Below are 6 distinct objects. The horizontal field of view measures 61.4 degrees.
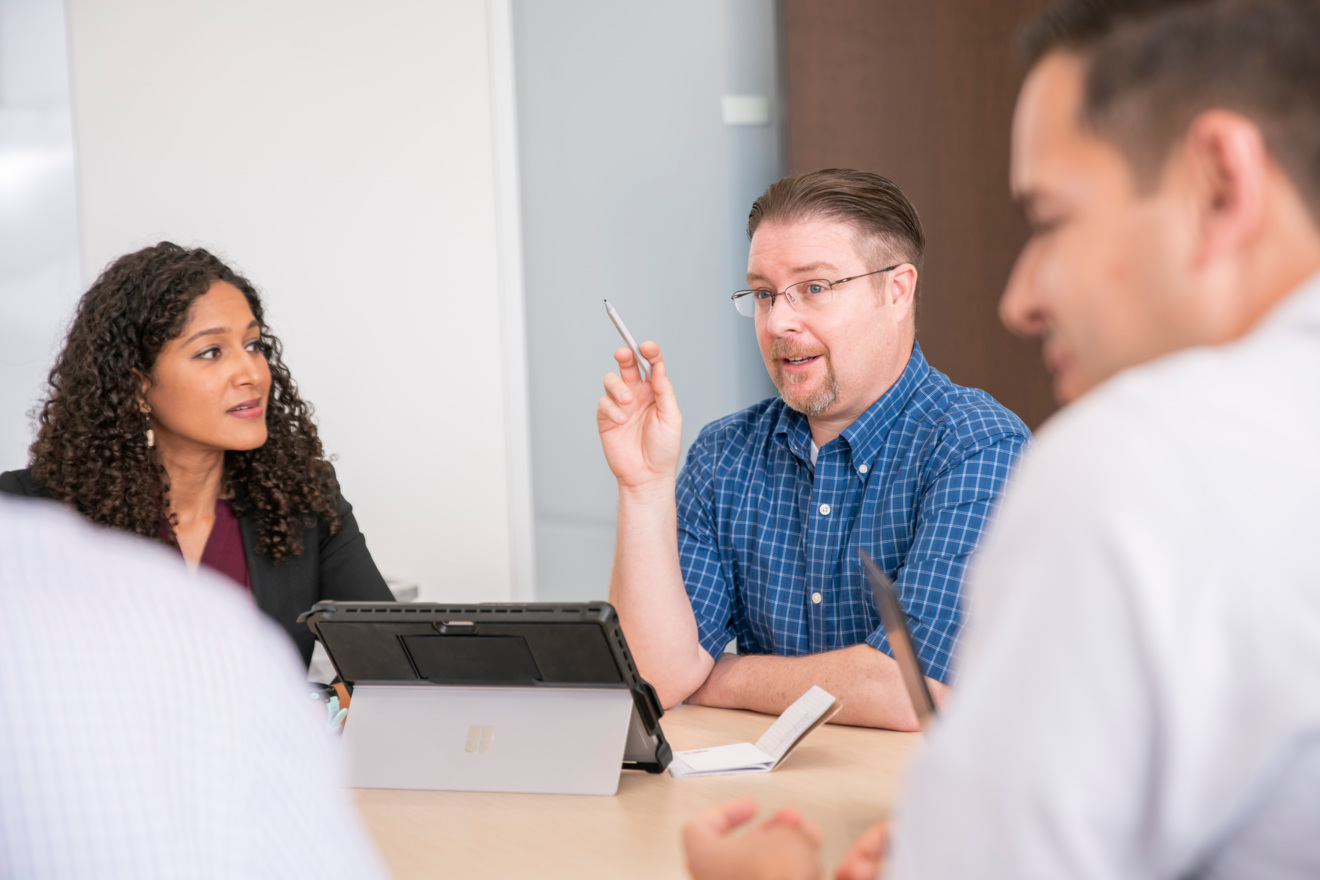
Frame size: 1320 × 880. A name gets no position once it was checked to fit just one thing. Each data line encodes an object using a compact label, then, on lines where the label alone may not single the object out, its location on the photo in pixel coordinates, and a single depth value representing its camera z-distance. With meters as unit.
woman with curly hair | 2.18
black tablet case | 1.28
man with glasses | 1.75
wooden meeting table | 1.12
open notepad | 1.37
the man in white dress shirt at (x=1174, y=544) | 0.48
